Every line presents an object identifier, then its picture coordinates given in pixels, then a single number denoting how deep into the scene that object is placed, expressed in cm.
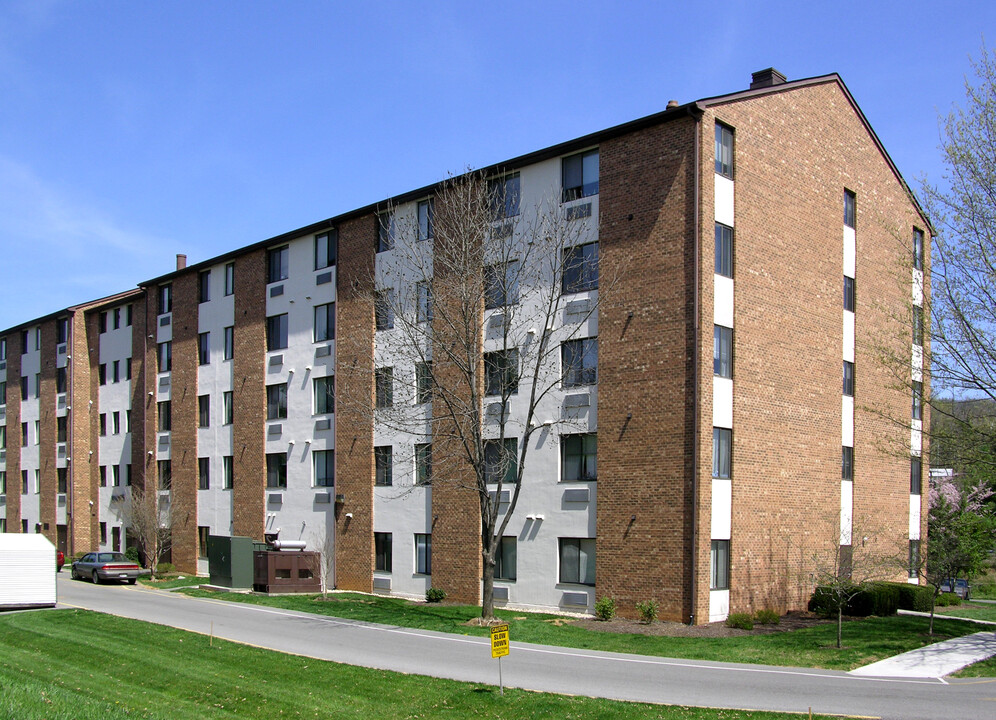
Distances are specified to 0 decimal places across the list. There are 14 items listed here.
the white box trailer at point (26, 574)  2731
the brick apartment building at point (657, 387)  2369
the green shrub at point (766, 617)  2355
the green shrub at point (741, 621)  2236
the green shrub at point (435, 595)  2859
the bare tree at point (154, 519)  4016
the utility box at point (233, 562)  3334
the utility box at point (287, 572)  3216
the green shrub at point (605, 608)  2359
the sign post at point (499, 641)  1322
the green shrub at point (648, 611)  2284
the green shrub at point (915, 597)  2736
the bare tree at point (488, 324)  2353
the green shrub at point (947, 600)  2928
